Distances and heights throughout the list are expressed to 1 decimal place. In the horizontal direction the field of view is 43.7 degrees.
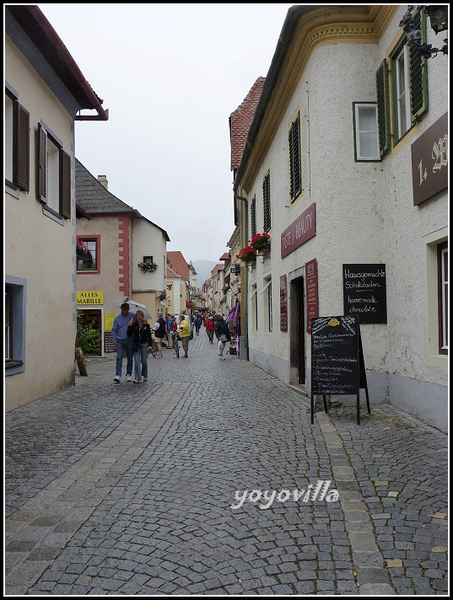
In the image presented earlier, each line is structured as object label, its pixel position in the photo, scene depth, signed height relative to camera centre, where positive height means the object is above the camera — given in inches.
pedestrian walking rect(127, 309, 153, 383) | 495.8 -21.1
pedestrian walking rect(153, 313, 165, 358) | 904.7 -21.7
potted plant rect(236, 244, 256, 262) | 612.1 +67.9
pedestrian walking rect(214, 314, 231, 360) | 808.3 -21.9
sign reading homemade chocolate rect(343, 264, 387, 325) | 330.6 +13.2
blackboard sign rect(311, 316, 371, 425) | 281.3 -21.8
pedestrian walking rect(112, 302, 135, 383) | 491.2 -14.1
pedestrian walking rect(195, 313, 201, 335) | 2014.3 -24.8
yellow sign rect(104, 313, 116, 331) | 1099.6 -5.9
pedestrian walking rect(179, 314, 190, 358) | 856.9 -24.0
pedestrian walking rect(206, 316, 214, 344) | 1402.6 -33.1
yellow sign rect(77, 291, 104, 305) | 1116.5 +39.9
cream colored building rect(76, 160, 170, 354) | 1118.4 +131.0
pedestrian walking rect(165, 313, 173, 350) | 1106.1 -22.6
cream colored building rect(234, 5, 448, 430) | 263.1 +72.7
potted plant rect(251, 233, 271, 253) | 566.9 +74.1
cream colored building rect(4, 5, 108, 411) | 346.9 +79.4
